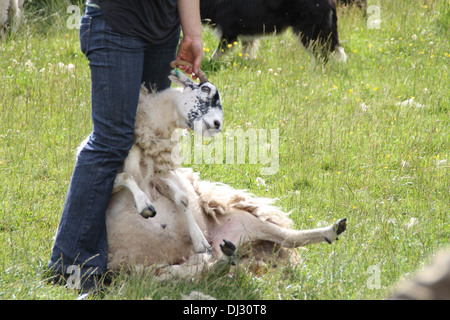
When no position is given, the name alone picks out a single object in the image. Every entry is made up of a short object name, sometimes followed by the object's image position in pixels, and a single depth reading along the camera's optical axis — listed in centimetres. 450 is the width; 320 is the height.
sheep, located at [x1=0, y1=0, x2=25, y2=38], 1437
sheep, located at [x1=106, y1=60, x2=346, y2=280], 620
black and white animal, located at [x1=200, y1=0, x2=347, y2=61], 1412
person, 575
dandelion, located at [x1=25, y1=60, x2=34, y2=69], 1288
